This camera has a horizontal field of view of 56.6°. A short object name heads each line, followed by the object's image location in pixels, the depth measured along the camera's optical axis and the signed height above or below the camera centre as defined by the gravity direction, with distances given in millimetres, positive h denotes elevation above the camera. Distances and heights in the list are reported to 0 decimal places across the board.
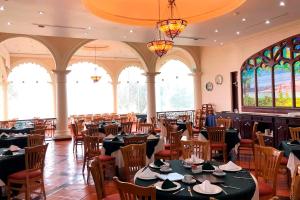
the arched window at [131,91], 17562 +959
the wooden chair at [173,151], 5828 -978
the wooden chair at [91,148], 5809 -882
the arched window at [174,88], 17359 +1058
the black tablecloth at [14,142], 6457 -760
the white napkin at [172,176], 2885 -756
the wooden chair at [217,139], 6426 -826
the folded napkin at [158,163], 3391 -706
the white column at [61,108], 11367 -11
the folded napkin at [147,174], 2949 -736
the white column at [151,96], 12555 +433
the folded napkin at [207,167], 3146 -711
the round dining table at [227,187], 2424 -778
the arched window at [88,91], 16344 +970
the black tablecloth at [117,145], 5605 -802
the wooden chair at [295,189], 2137 -679
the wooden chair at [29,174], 4316 -1034
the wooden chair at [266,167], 3287 -814
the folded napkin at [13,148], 4902 -696
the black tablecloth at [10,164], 4320 -884
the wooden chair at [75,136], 8417 -886
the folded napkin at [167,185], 2559 -735
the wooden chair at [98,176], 2912 -739
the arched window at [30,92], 15125 +918
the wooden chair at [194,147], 4137 -657
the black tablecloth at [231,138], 6684 -839
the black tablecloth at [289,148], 4404 -766
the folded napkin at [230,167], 3150 -722
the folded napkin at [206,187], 2479 -747
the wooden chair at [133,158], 3984 -768
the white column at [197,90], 13945 +722
